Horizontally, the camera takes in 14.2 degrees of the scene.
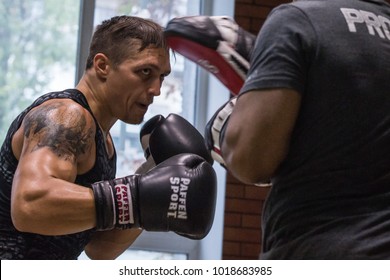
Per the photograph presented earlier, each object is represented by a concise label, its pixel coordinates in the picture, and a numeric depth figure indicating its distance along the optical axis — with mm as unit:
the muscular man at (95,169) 3398
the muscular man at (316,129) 2951
